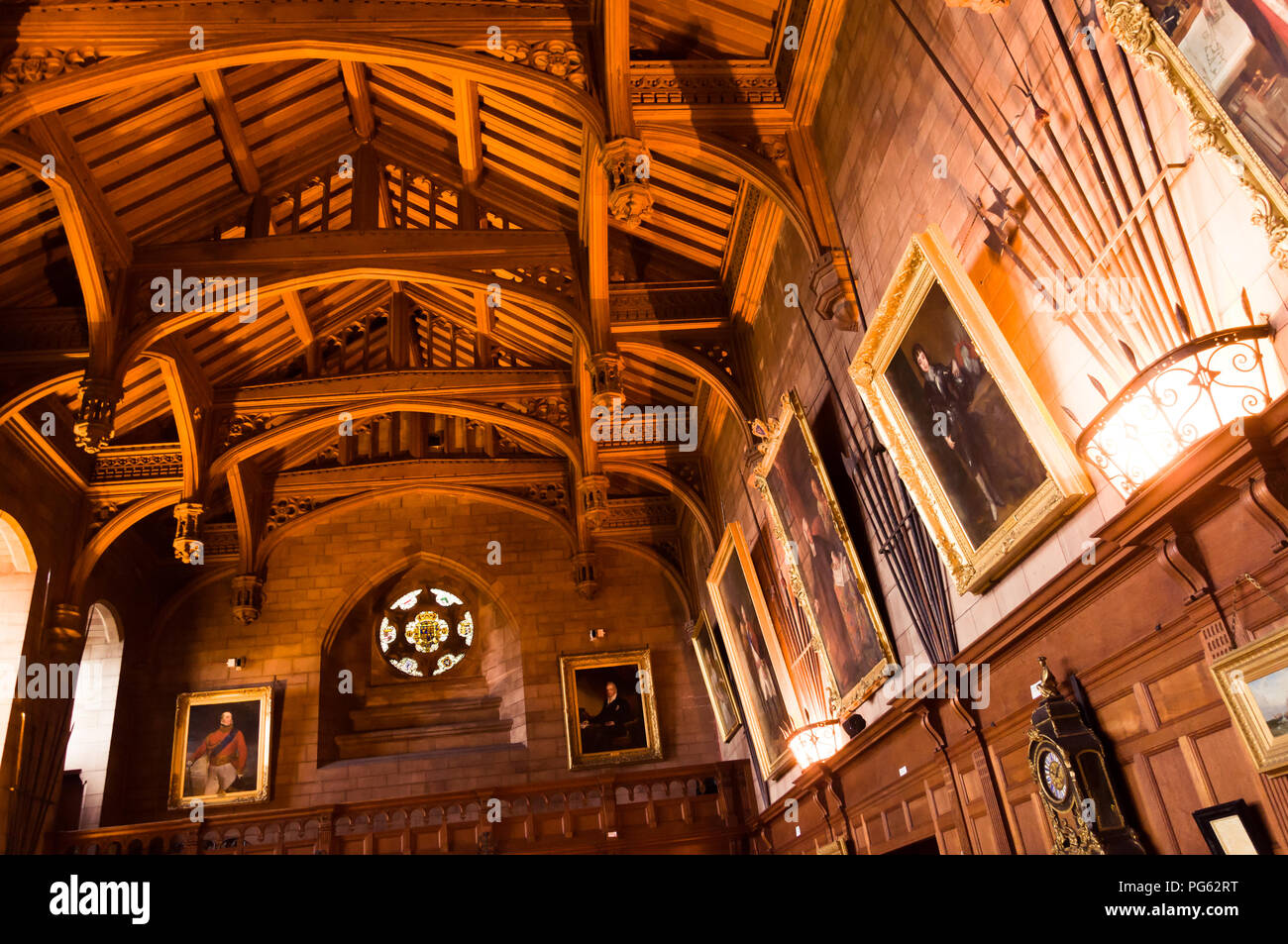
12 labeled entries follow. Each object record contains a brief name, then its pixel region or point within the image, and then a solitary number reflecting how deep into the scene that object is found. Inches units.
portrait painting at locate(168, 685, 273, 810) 497.7
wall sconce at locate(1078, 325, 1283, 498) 127.6
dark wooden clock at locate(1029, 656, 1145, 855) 169.5
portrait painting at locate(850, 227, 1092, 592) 180.4
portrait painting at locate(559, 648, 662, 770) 522.3
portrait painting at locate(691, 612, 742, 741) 488.1
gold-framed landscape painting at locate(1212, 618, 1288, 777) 125.6
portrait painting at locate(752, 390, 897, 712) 277.7
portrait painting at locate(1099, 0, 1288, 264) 113.2
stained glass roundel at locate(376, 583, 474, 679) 570.3
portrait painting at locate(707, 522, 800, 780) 382.6
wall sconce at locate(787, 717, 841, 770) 325.7
